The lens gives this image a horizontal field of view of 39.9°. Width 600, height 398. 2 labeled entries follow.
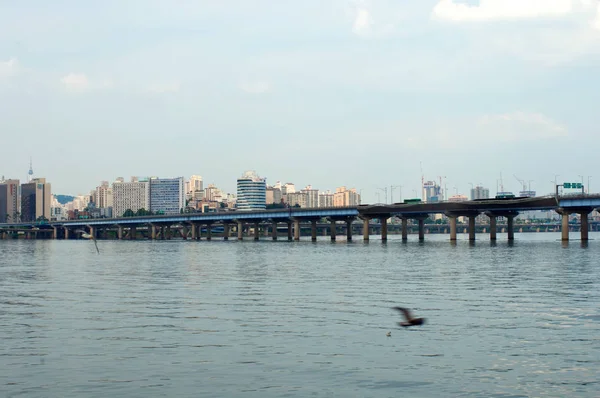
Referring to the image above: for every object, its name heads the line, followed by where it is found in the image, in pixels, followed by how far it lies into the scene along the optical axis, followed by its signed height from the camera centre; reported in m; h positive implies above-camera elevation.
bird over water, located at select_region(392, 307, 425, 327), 37.80 -4.52
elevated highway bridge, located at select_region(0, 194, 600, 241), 190.50 +5.67
